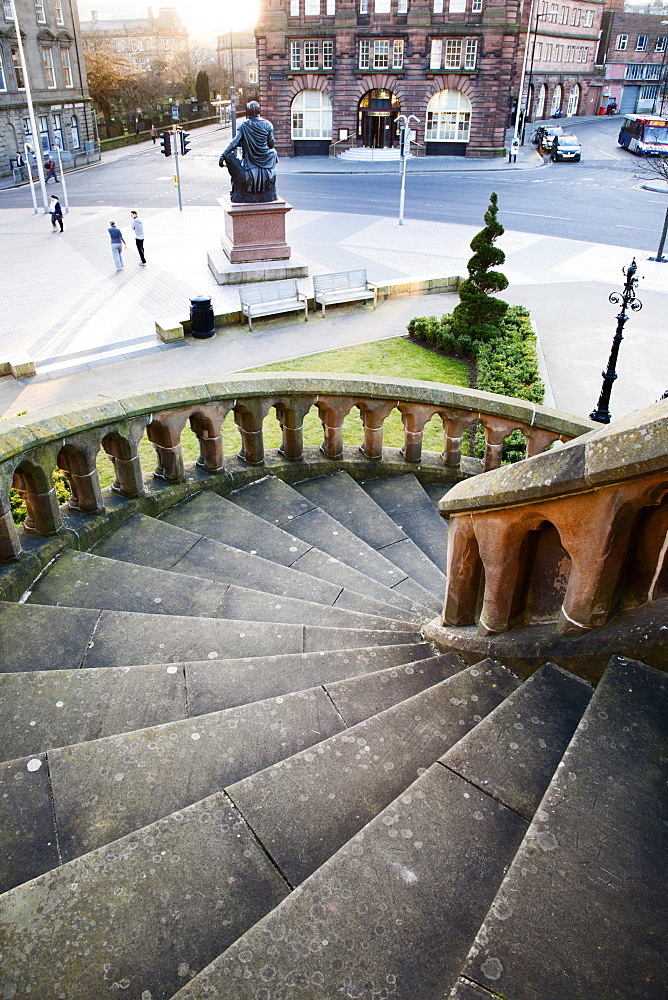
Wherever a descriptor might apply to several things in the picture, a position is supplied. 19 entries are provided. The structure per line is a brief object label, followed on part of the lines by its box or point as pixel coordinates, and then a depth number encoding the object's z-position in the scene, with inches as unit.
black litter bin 586.2
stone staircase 73.2
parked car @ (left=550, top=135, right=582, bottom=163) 1800.0
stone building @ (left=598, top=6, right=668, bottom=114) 3068.4
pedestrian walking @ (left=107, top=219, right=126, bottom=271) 761.6
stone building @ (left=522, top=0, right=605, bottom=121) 2481.5
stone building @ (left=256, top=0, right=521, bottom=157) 1740.9
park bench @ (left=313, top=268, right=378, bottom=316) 661.3
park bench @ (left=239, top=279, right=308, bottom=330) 628.4
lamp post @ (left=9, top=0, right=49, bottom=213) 1048.7
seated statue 729.0
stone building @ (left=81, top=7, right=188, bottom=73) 4416.8
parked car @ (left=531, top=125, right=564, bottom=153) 1977.0
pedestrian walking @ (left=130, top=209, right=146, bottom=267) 787.4
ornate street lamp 409.7
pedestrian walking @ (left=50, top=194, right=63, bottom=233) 1001.5
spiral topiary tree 565.0
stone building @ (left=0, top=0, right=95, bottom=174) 1648.6
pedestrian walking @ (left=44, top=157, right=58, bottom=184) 1395.8
